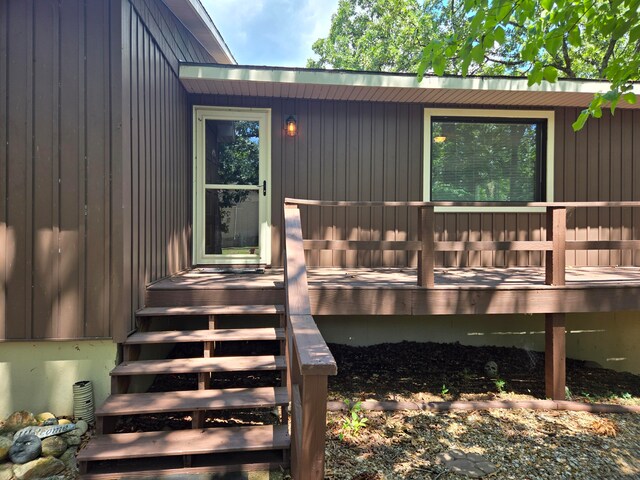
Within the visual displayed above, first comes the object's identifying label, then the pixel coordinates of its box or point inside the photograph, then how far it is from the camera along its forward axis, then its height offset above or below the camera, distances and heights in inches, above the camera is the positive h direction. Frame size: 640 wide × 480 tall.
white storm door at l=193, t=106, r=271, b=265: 177.5 +23.2
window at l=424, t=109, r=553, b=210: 188.9 +41.2
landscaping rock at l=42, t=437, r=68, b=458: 91.9 -51.4
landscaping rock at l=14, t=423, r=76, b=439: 94.3 -48.8
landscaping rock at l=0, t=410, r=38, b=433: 100.6 -49.6
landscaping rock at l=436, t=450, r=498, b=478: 93.4 -57.6
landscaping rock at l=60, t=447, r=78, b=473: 90.0 -53.9
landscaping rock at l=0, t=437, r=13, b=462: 90.4 -50.5
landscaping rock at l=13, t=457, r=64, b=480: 86.3 -53.5
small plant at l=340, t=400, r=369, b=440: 108.0 -54.3
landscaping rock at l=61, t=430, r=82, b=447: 96.0 -51.3
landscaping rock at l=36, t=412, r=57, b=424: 103.1 -49.0
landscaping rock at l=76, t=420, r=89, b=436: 100.3 -50.6
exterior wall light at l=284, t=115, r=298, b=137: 176.4 +53.0
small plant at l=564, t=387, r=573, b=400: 131.5 -56.3
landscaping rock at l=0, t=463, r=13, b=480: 86.2 -53.9
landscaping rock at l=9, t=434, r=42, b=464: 89.0 -50.3
